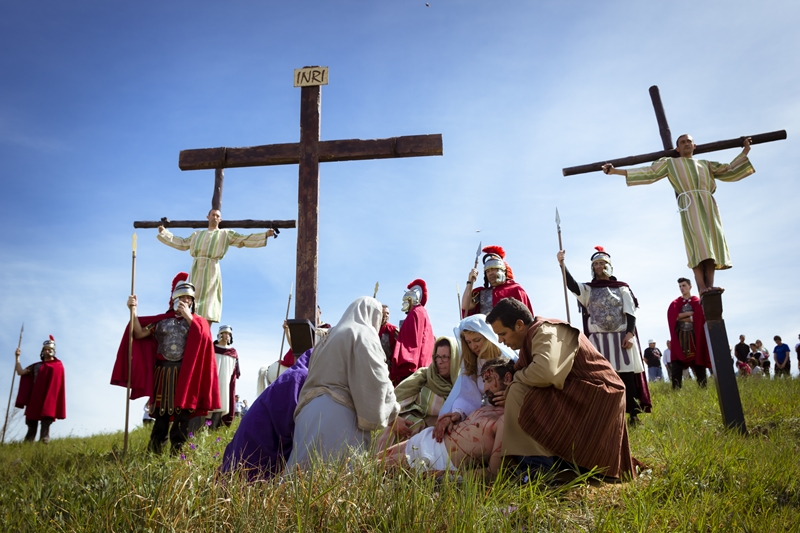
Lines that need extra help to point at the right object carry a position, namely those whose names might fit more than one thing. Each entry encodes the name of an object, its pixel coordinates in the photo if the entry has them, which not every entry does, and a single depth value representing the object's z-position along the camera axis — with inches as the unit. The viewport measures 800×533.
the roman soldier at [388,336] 339.9
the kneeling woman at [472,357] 186.7
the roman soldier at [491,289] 289.4
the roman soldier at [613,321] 275.0
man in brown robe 142.8
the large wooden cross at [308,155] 257.1
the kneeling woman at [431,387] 210.5
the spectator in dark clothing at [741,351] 601.0
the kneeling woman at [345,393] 164.2
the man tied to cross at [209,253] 313.2
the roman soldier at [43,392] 446.6
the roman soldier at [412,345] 304.7
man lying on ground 152.6
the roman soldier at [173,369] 255.8
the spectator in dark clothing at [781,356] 584.7
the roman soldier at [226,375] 385.1
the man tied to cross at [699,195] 246.8
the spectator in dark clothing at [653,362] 563.3
